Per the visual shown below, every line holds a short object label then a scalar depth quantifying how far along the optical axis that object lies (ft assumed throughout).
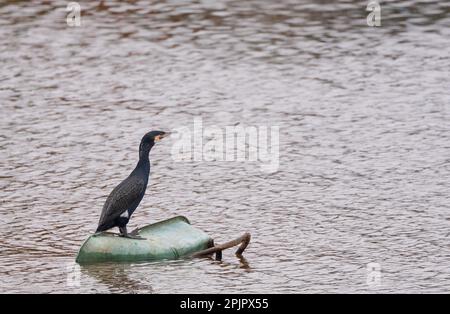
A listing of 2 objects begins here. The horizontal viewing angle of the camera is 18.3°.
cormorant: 36.04
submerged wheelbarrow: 35.94
